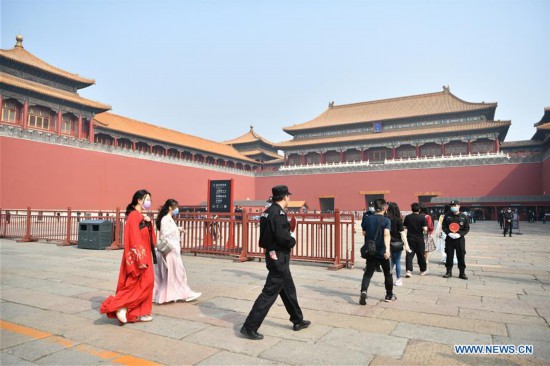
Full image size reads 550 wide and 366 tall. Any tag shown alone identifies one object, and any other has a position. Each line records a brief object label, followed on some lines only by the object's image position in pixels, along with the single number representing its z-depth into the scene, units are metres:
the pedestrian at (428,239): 6.64
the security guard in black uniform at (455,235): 5.84
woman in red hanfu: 3.48
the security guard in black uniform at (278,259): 3.22
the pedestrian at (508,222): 13.87
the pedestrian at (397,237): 5.32
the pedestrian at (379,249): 4.29
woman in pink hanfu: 4.31
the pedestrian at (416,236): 6.08
